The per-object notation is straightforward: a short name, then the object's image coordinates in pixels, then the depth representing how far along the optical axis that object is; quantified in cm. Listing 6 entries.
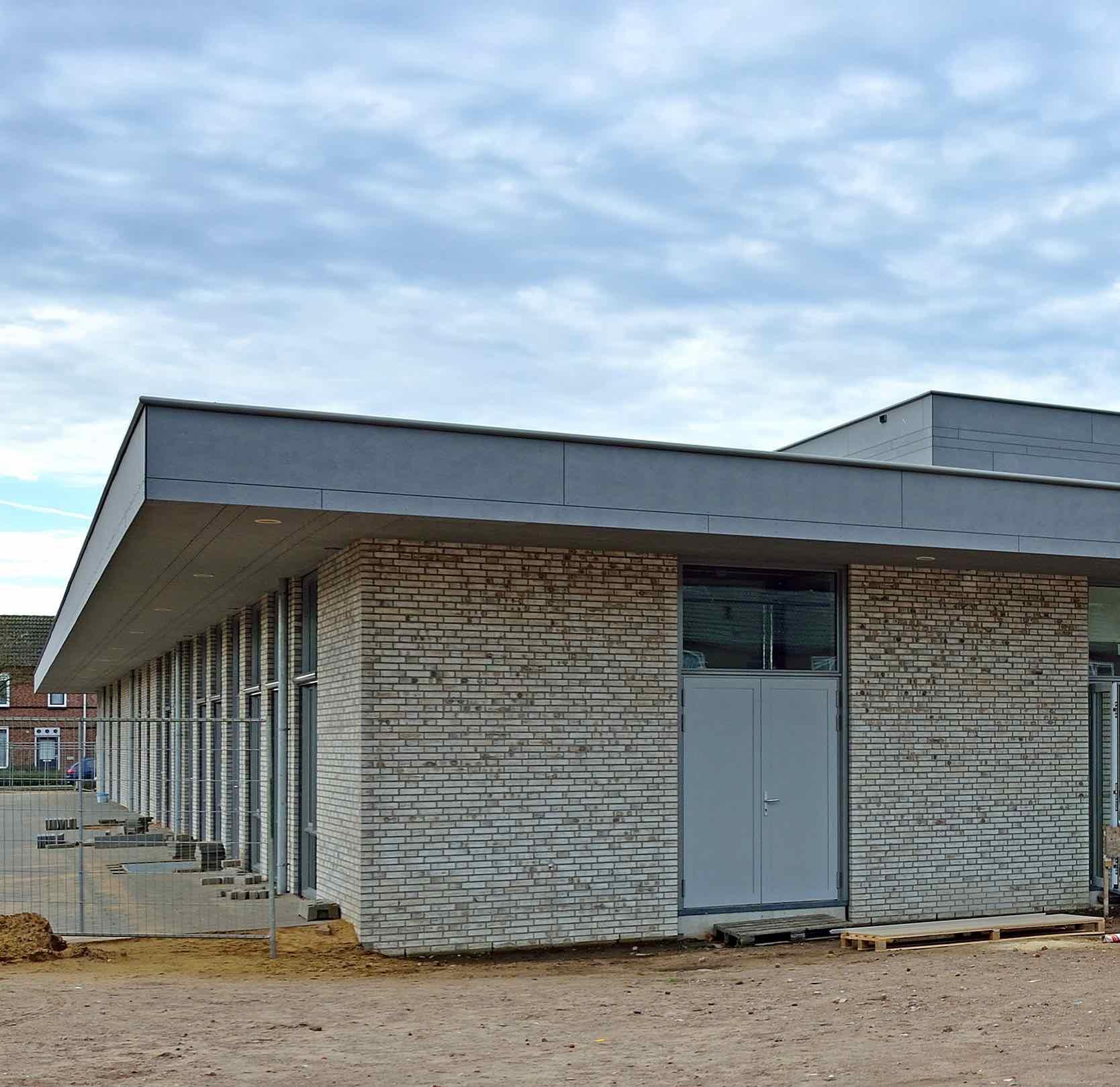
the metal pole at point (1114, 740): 1541
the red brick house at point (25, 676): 6328
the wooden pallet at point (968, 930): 1323
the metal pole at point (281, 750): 1634
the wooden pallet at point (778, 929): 1355
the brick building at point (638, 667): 1179
